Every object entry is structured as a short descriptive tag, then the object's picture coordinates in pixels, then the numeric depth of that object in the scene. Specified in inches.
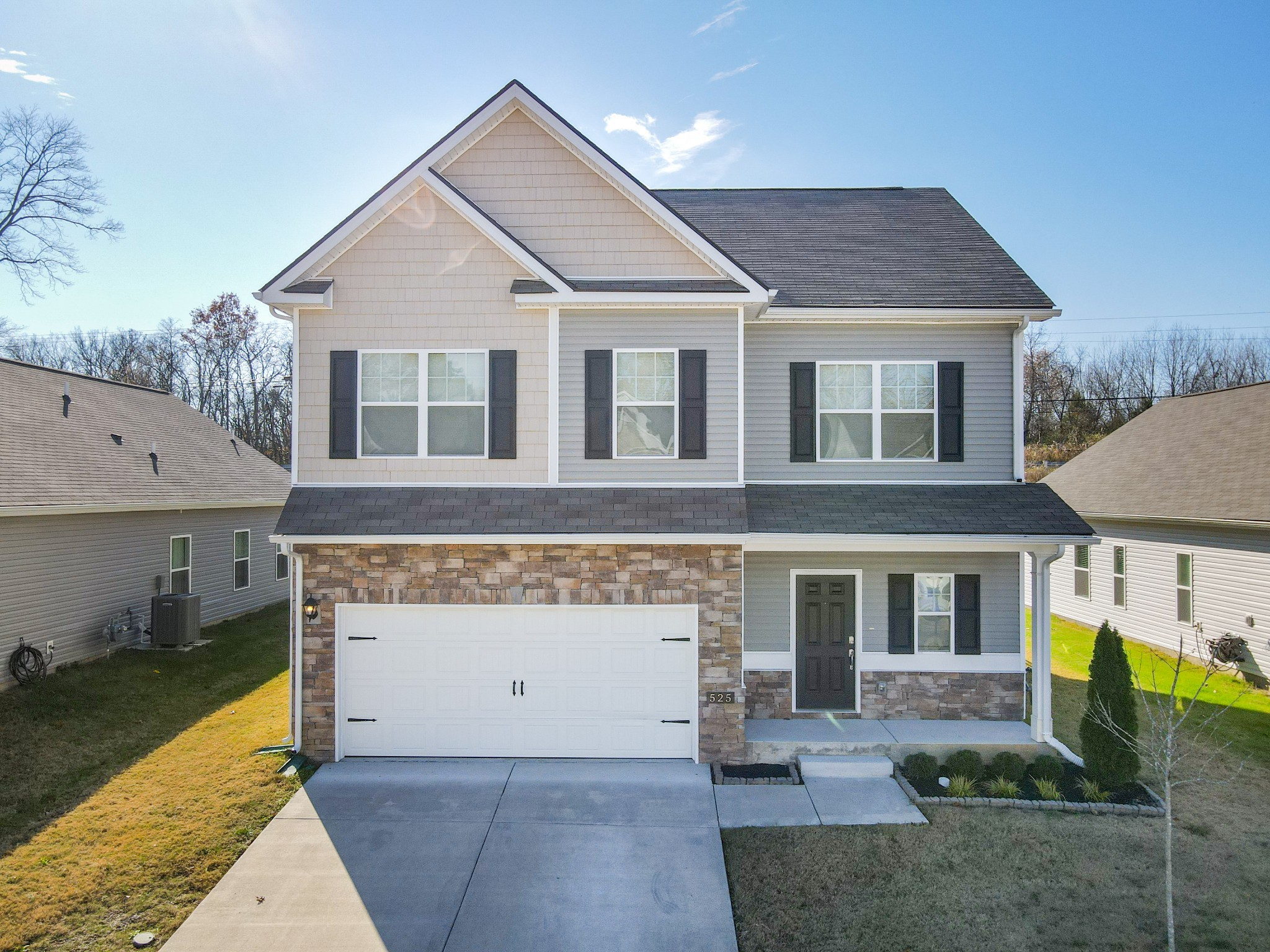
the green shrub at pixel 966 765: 326.6
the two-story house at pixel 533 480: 345.4
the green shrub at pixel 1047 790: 311.1
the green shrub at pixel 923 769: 331.3
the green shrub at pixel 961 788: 312.8
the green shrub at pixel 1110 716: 314.5
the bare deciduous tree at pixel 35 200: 924.0
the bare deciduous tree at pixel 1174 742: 225.6
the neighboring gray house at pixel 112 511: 457.1
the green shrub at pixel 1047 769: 329.4
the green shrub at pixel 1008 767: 332.8
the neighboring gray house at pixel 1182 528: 493.0
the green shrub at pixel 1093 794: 308.8
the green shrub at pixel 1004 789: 314.8
